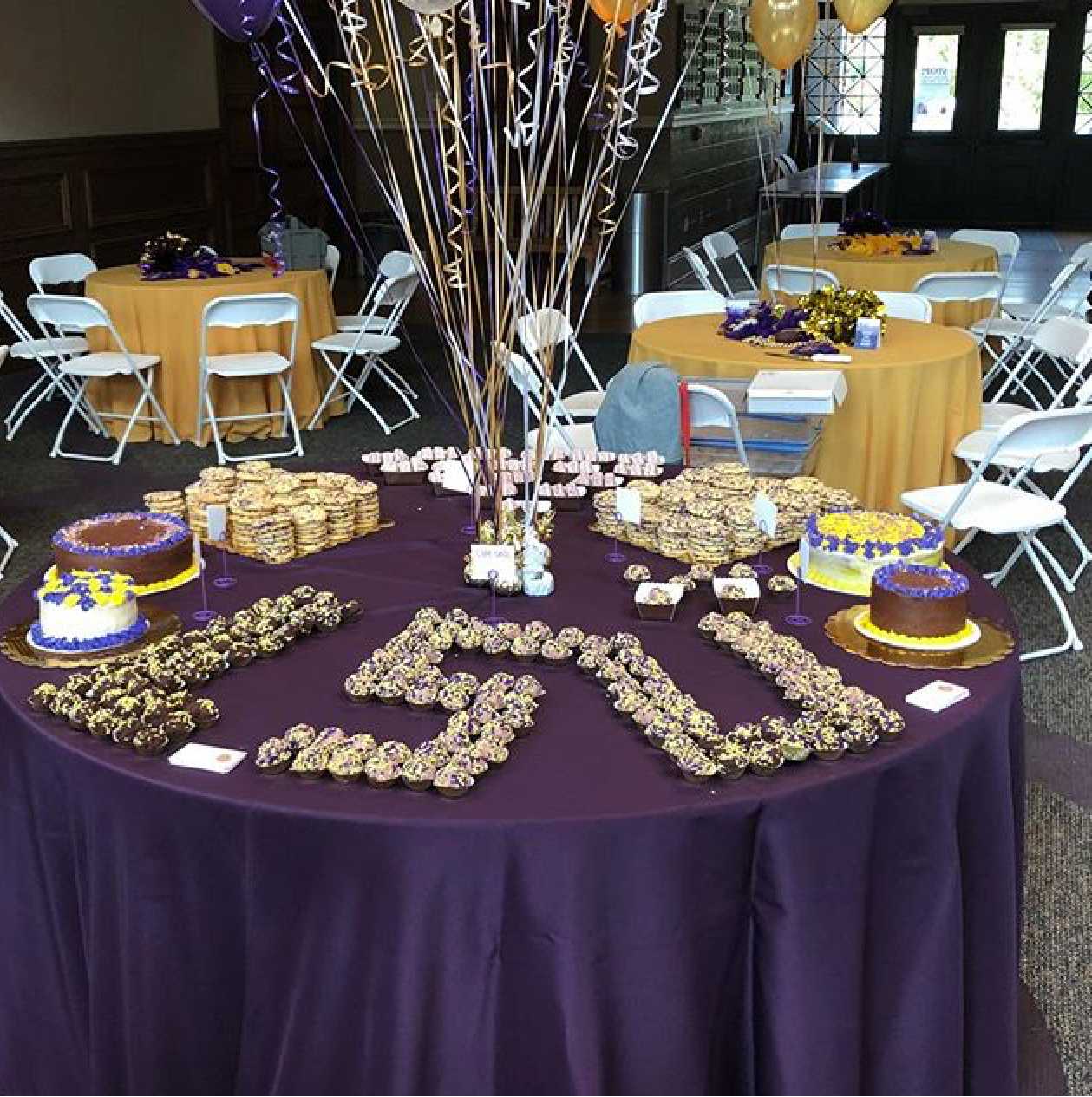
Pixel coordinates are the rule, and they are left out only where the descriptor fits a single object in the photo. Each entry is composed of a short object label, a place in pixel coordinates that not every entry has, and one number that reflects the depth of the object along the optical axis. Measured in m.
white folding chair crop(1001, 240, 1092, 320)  6.41
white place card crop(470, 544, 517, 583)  2.29
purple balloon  2.18
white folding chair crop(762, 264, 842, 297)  6.15
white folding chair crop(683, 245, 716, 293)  6.45
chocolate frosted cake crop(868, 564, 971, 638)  2.06
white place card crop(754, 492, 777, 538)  2.38
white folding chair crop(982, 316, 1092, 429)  4.67
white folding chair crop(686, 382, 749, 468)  3.64
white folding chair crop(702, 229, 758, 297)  7.50
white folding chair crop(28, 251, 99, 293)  7.19
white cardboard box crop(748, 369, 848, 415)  3.50
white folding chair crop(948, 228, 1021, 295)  7.75
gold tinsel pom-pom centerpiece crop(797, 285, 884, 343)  4.54
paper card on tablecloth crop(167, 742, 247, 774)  1.72
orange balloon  1.97
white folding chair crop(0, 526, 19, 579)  4.75
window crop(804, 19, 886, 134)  16.03
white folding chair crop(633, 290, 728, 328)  5.51
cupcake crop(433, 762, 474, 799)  1.64
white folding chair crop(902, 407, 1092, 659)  3.55
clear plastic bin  3.67
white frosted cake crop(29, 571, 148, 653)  2.09
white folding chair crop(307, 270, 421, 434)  6.51
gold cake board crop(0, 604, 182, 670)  2.05
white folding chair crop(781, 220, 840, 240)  7.82
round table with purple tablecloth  1.61
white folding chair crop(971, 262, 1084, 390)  5.84
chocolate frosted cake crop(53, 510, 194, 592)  2.33
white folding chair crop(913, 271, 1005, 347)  5.98
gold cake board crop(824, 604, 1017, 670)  2.01
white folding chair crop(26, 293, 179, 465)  6.07
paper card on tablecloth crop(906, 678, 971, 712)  1.88
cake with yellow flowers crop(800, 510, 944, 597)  2.30
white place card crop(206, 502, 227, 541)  2.37
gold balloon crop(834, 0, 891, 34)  5.77
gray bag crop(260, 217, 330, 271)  6.90
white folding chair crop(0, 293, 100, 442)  6.41
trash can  10.83
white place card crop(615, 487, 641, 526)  2.47
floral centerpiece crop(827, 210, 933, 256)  7.13
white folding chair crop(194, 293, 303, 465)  5.97
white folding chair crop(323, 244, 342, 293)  7.77
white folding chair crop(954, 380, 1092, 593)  3.97
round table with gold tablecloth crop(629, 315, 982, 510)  4.21
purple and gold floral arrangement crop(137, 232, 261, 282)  6.65
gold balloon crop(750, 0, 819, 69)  5.47
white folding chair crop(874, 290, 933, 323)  5.27
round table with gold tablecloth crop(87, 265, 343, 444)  6.41
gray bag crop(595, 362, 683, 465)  3.52
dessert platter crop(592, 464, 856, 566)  2.47
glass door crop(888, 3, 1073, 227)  15.39
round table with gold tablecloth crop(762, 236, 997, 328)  6.75
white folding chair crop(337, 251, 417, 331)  6.47
